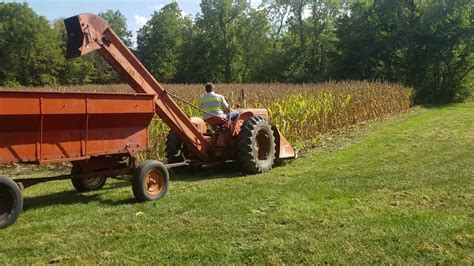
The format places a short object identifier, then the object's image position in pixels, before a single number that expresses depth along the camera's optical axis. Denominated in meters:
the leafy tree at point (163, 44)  70.25
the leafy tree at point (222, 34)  66.62
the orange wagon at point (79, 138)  5.95
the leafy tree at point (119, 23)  86.56
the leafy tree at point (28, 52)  57.22
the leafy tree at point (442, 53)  36.94
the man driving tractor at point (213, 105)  9.66
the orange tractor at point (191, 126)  7.17
